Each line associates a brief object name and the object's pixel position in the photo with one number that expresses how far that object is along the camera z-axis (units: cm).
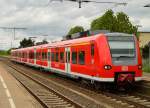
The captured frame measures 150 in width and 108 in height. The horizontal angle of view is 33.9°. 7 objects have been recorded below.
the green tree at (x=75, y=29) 7027
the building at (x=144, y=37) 5377
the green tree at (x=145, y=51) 3127
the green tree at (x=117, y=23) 3296
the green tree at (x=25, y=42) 7509
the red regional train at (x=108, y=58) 1114
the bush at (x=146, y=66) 2022
